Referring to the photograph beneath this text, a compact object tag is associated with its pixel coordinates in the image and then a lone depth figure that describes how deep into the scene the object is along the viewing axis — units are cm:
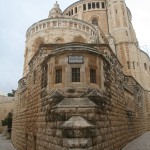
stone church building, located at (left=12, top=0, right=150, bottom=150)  784
